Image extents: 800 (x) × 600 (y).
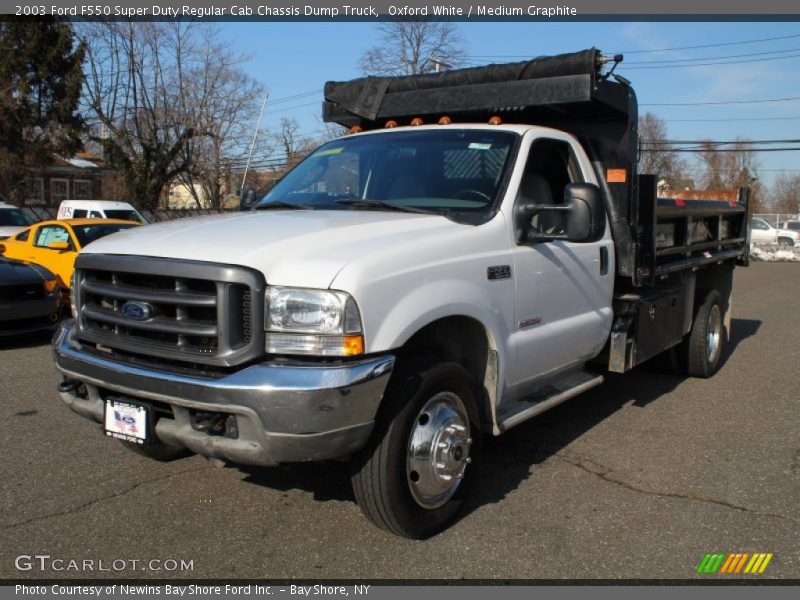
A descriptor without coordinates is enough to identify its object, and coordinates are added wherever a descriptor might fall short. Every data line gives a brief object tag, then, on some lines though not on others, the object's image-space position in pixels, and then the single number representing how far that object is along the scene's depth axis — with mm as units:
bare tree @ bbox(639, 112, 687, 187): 54156
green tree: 32875
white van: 20469
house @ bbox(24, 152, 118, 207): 43250
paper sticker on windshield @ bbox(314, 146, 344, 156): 5095
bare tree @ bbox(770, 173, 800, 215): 79294
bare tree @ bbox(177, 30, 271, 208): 37594
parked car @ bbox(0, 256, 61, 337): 8570
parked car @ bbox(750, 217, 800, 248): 31281
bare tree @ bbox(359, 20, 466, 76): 36812
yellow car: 11352
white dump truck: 3133
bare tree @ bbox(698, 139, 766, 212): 65688
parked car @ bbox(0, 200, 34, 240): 19408
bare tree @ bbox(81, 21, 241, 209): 37062
